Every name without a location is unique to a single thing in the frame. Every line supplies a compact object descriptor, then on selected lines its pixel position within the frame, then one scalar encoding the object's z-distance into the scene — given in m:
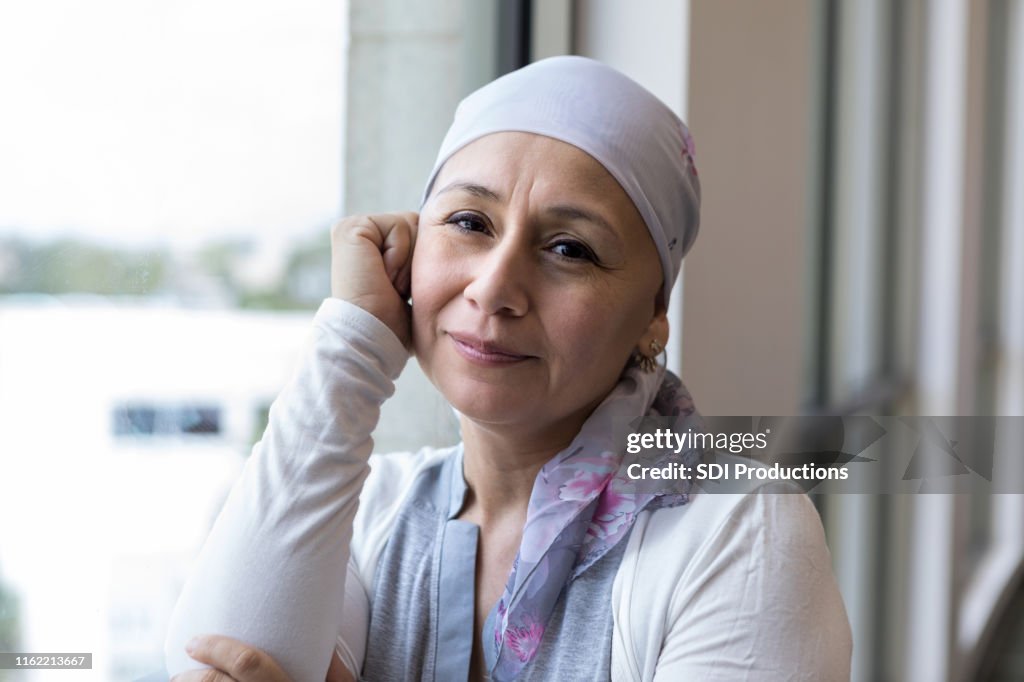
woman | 1.03
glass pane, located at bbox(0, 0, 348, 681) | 0.99
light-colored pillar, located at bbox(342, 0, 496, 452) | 1.54
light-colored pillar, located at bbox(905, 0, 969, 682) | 3.61
